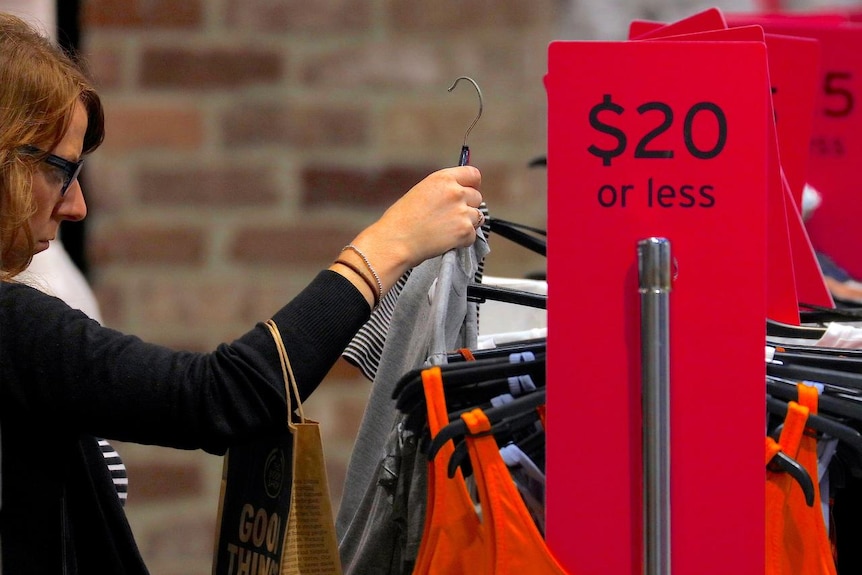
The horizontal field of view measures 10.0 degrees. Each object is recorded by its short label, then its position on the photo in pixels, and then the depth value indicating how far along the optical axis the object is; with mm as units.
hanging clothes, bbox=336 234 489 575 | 4605
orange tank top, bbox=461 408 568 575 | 4438
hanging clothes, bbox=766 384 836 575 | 4465
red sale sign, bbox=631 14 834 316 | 4580
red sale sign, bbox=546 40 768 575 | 4406
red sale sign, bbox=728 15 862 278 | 5197
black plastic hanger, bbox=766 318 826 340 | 4653
